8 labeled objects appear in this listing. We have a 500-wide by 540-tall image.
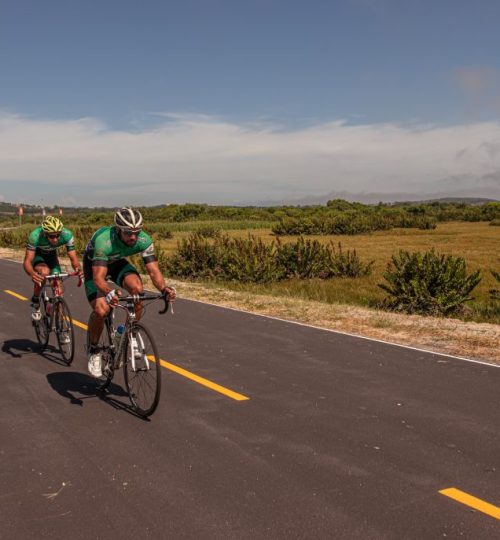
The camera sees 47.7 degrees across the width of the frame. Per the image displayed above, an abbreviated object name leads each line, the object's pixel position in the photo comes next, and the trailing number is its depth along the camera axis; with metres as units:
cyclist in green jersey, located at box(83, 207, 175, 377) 5.80
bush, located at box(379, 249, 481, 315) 14.09
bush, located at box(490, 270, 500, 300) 13.53
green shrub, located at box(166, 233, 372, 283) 20.61
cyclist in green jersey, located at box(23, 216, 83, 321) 8.15
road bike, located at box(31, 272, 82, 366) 8.14
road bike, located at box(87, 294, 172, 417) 5.74
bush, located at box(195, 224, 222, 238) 52.83
